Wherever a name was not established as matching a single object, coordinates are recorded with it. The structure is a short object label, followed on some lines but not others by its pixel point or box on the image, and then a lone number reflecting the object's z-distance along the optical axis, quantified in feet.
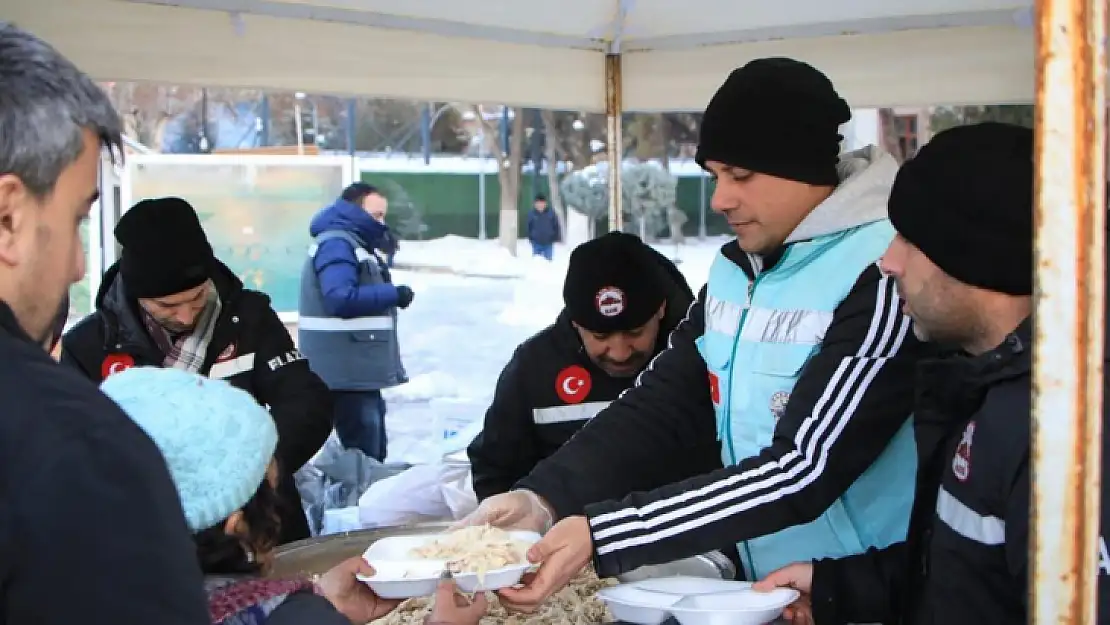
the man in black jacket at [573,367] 8.71
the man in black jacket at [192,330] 9.00
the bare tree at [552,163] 68.08
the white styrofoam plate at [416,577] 5.34
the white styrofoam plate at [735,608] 5.08
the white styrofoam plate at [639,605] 5.31
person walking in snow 57.26
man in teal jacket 5.62
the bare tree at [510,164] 67.87
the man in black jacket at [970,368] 4.35
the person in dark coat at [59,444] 2.61
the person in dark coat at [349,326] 17.48
